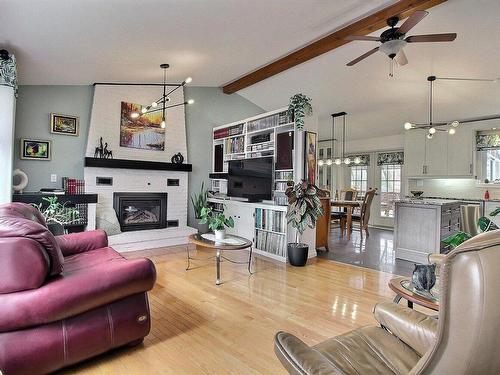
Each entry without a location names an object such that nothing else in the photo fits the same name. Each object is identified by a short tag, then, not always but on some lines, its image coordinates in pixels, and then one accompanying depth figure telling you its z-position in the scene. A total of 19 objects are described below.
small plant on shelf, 4.34
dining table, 6.16
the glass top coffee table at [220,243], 3.33
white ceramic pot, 3.64
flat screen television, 4.88
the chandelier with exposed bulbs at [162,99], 4.57
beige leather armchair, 0.71
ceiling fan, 2.69
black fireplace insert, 5.32
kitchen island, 4.26
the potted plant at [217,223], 3.61
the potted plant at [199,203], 6.15
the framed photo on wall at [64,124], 4.70
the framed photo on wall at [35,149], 4.46
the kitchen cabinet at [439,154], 6.21
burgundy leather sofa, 1.58
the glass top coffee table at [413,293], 1.56
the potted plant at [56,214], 3.44
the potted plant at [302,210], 3.97
